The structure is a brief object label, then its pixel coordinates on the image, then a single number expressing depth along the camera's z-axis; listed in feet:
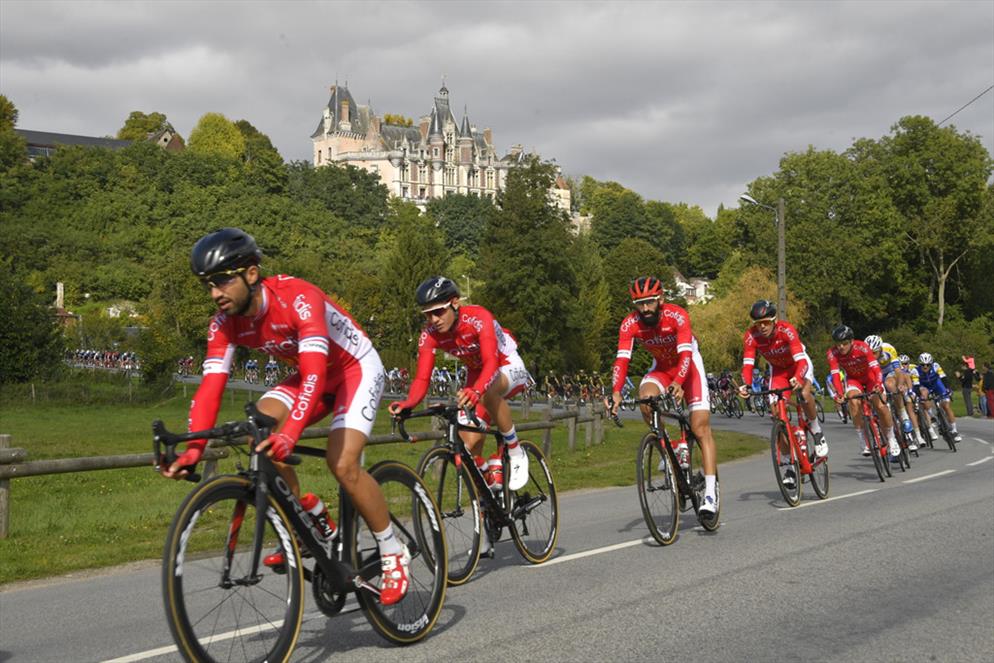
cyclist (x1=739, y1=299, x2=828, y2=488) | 38.24
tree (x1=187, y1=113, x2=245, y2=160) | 545.03
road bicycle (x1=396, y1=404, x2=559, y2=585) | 23.91
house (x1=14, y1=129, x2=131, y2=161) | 566.77
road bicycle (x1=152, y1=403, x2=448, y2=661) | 14.56
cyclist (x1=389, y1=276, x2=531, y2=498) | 24.72
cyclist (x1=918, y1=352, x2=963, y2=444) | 71.31
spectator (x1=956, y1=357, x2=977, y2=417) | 121.08
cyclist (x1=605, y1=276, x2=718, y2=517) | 31.30
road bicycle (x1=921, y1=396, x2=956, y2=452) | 70.44
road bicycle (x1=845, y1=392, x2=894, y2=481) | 49.55
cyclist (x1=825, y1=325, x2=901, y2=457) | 50.37
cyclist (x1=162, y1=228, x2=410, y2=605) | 16.26
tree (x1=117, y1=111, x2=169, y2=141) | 589.73
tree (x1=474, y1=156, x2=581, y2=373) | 213.87
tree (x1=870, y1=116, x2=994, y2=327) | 263.29
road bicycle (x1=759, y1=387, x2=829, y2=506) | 38.37
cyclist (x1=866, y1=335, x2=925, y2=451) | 61.57
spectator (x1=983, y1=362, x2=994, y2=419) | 118.93
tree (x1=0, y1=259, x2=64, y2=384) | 169.17
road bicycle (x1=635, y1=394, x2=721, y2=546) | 29.81
